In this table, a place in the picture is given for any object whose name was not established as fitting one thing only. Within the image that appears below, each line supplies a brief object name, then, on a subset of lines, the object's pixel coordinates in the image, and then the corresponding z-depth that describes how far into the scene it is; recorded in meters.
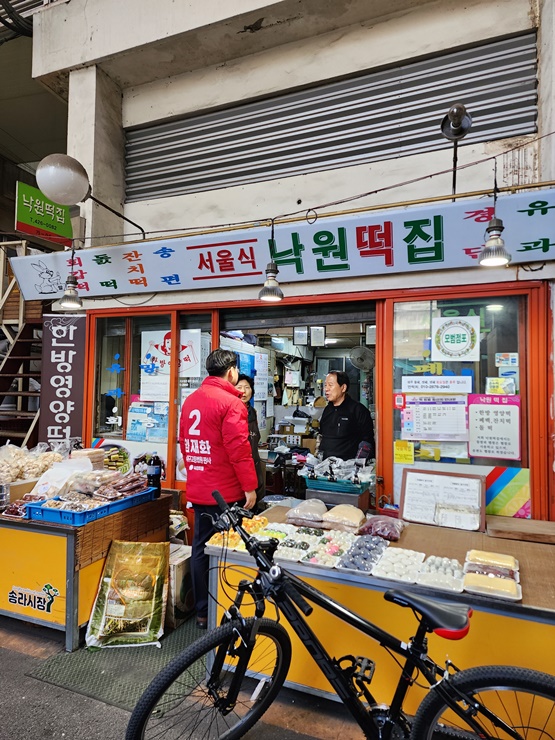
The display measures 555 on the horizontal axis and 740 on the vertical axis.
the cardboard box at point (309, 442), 8.10
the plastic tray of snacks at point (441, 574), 2.35
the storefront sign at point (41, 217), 5.05
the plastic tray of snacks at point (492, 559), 2.52
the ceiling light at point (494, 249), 3.04
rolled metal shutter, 4.08
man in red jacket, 3.50
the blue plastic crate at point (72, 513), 3.32
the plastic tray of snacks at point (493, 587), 2.23
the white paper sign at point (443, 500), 3.34
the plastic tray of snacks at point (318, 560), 2.62
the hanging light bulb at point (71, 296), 4.74
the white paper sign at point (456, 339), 3.97
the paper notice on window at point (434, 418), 3.96
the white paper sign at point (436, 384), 3.97
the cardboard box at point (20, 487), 3.79
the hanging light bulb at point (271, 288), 3.82
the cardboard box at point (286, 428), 8.50
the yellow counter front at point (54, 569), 3.27
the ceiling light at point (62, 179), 4.37
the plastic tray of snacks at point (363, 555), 2.55
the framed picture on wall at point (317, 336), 7.03
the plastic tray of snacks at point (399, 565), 2.46
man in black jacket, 4.72
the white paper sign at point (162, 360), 5.31
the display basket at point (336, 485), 3.63
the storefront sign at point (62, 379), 5.67
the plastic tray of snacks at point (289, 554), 2.69
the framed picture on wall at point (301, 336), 7.29
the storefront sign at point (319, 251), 3.51
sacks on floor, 3.34
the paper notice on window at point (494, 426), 3.78
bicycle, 1.82
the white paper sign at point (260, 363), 7.91
